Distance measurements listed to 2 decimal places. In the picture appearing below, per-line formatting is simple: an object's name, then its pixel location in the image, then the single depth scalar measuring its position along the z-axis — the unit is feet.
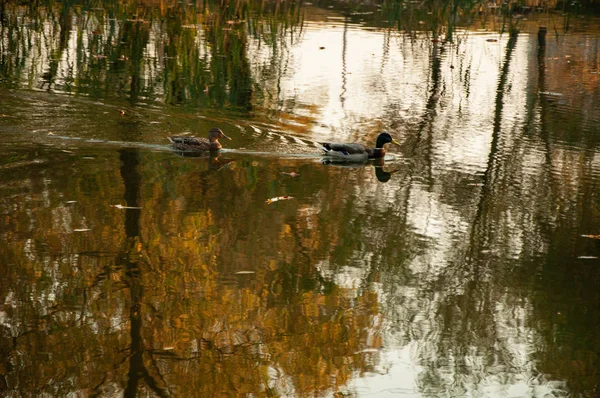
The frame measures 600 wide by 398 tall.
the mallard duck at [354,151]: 75.77
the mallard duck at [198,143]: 75.82
